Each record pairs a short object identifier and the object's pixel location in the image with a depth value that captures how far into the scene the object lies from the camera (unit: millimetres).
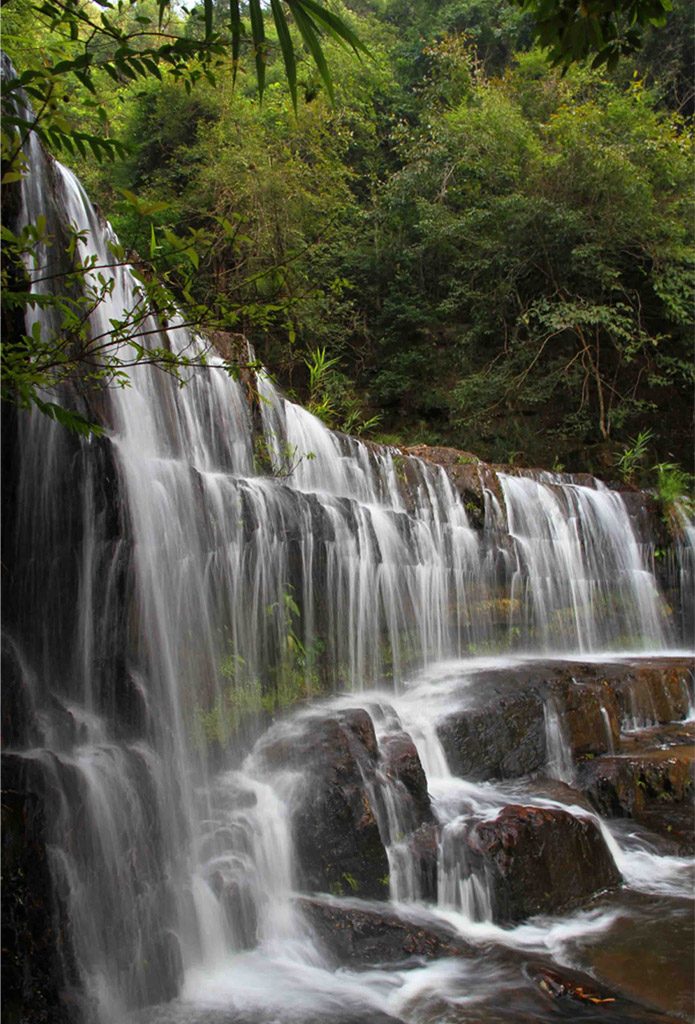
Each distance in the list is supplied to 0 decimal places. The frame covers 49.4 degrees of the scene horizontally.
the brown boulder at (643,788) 5973
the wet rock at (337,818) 4781
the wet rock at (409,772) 5270
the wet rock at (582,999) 3680
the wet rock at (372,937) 4273
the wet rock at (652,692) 7258
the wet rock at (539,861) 4832
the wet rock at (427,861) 4949
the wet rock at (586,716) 6465
